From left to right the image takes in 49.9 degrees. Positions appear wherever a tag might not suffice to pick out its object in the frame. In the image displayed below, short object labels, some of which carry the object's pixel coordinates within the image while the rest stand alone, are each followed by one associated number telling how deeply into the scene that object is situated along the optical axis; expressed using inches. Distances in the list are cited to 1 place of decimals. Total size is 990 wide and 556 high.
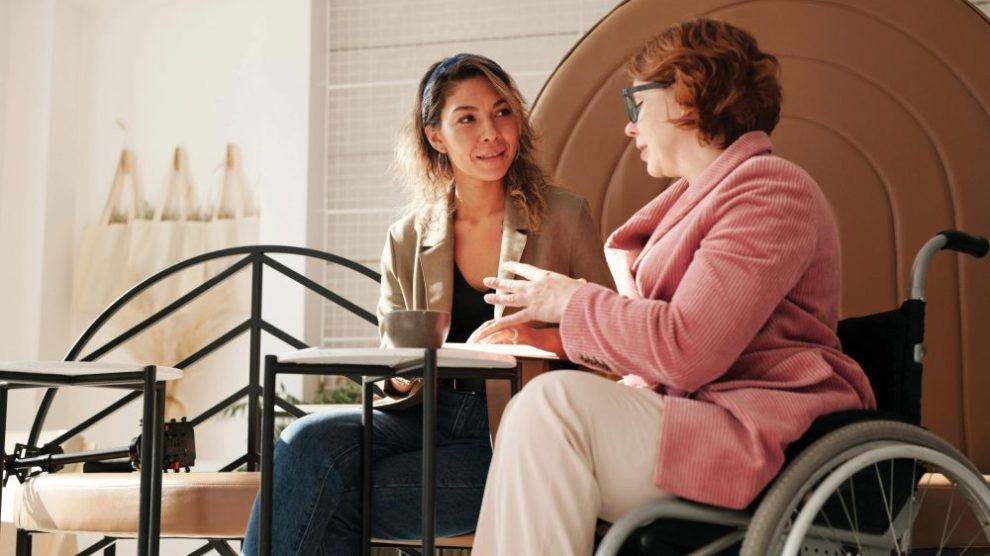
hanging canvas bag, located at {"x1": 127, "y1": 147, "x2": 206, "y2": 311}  201.8
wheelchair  52.7
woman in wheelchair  54.3
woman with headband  75.7
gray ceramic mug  59.9
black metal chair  83.6
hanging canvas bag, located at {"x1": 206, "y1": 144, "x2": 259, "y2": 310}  202.5
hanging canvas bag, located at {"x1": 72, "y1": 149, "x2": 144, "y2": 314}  203.2
